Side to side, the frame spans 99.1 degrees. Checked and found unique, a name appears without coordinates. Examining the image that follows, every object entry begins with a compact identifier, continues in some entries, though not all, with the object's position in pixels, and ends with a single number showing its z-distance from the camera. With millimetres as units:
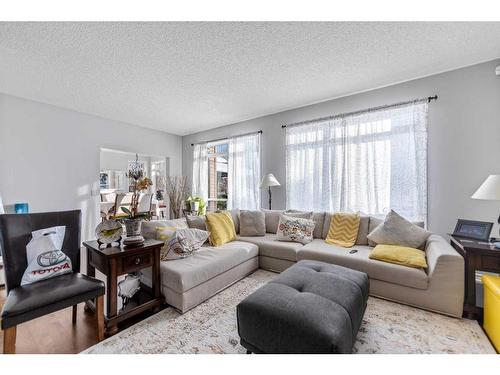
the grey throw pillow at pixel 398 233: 2385
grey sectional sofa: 1862
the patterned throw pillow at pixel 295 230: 2941
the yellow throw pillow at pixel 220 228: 2812
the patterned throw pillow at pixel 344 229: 2798
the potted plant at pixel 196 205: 4828
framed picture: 2087
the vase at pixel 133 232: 1892
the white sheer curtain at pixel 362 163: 2805
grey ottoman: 1142
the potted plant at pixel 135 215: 1902
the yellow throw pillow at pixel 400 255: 2025
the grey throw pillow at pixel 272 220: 3504
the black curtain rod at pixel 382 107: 2717
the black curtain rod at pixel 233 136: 4265
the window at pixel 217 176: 5066
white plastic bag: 1527
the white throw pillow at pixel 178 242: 2221
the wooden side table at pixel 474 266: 1770
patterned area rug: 1495
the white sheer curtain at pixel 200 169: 5293
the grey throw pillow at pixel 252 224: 3309
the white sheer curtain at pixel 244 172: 4328
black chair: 1236
